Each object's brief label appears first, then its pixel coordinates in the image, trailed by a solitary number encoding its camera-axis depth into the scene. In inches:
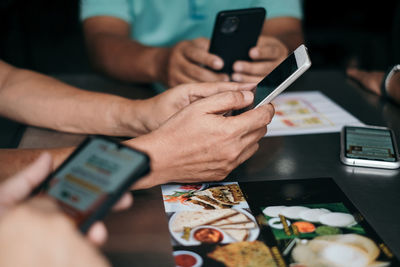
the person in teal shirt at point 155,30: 53.7
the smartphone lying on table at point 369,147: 34.4
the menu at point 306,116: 42.3
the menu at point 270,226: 24.0
